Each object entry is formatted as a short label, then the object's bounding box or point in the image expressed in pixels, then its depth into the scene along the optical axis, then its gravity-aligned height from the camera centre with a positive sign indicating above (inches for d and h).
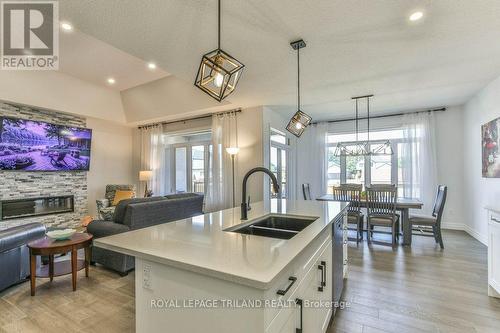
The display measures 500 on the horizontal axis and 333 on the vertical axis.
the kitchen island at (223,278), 37.4 -19.9
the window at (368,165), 230.7 +3.6
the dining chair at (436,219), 155.1 -35.3
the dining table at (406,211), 159.3 -30.7
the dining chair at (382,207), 160.2 -27.4
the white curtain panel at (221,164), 212.8 +4.8
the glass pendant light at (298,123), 117.5 +23.5
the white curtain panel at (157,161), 262.1 +9.7
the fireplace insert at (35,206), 183.2 -30.4
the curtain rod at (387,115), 211.5 +52.1
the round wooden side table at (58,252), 100.0 -35.4
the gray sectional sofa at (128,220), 120.0 -27.4
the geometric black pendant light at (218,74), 60.6 +25.3
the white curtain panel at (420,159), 210.2 +8.1
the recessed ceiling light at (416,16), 80.6 +52.9
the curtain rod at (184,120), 216.6 +52.5
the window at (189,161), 250.5 +9.4
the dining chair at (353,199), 171.8 -23.3
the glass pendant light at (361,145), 186.4 +22.6
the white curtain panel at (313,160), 256.2 +10.1
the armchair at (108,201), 202.8 -29.8
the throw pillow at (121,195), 233.3 -24.9
